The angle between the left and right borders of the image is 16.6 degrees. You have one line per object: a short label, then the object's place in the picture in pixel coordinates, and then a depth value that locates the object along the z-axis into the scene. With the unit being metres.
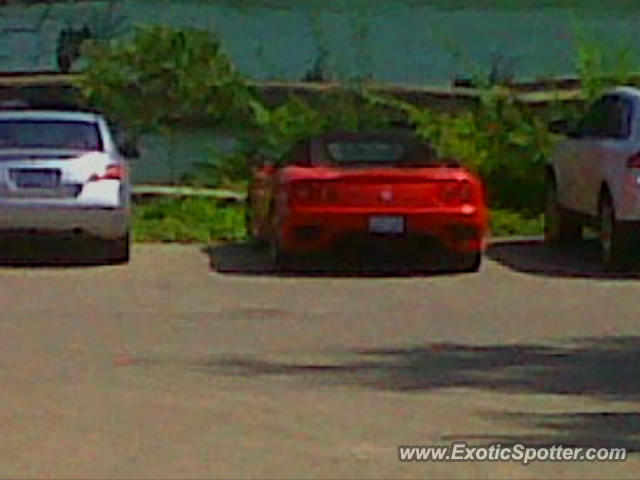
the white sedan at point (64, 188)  19.75
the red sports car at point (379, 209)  19.27
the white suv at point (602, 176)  19.52
